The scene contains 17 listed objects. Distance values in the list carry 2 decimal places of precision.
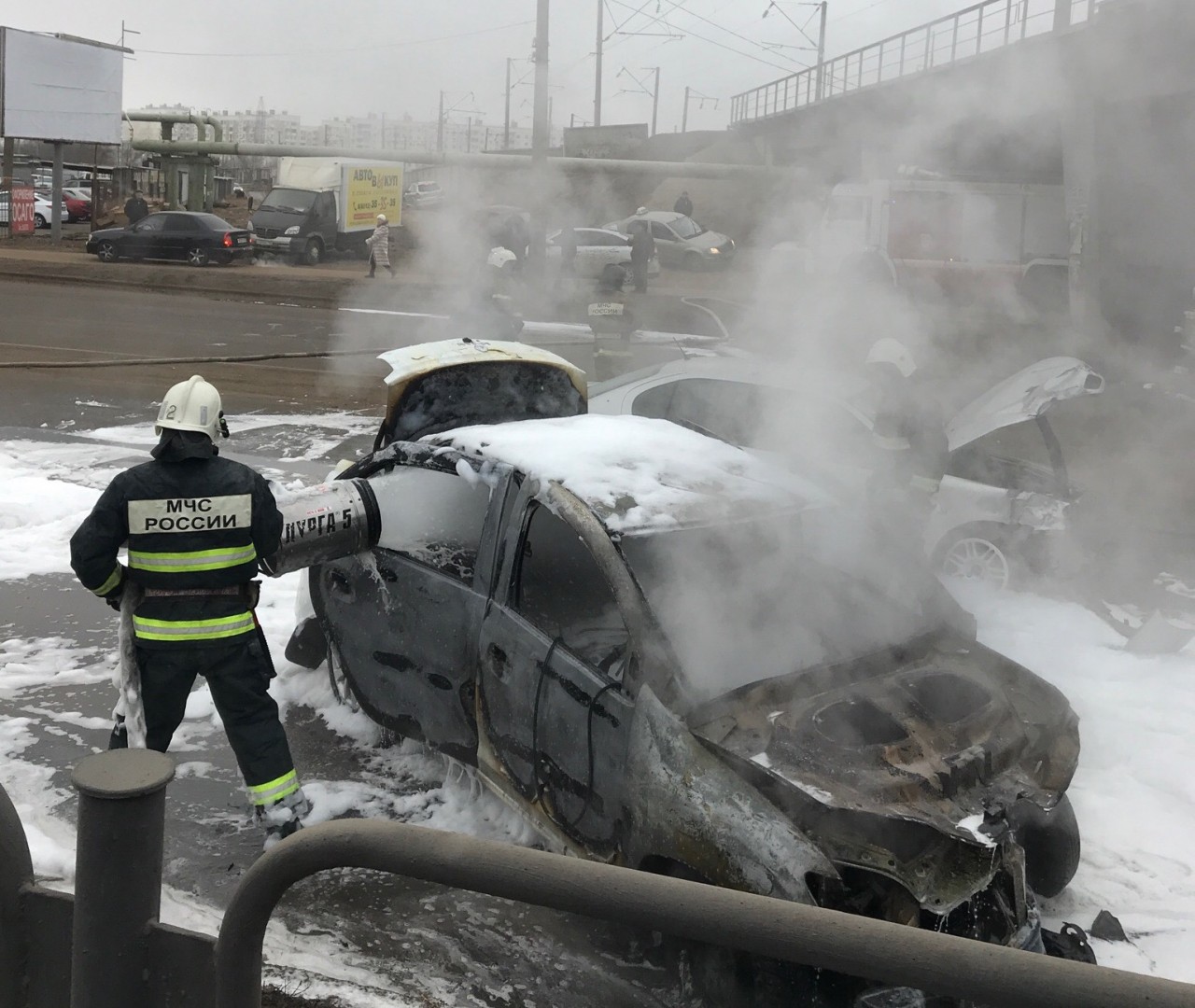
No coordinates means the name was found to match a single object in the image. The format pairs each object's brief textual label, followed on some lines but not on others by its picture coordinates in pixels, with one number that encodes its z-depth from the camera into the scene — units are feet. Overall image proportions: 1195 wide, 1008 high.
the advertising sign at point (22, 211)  92.22
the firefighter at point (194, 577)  12.24
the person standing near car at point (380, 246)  72.42
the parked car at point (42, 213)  105.70
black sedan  77.66
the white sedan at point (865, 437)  21.04
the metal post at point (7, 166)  91.81
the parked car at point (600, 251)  69.82
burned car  9.77
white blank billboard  83.15
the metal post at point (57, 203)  86.58
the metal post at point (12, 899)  8.18
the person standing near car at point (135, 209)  85.30
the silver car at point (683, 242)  83.97
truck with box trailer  82.64
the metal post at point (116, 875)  7.45
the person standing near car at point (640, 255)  67.15
